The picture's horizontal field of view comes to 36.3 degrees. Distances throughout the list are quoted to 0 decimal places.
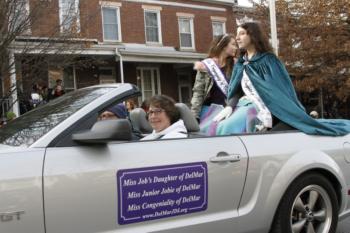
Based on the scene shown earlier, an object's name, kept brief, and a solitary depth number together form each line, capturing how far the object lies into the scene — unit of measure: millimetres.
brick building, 21500
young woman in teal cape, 4711
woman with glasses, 4246
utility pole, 17797
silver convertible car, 3104
